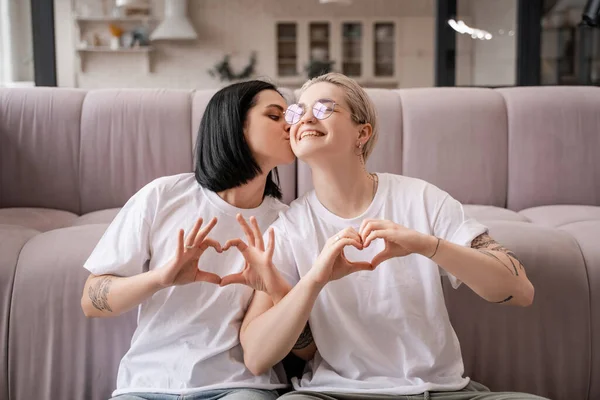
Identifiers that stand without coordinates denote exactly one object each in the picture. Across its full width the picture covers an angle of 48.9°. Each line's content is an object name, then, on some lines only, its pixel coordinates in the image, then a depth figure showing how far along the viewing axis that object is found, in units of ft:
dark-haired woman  4.42
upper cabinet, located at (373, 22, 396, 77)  26.16
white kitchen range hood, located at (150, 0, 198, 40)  25.20
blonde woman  4.25
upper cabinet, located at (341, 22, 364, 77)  26.21
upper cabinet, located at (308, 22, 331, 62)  26.27
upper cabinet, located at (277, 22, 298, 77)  26.20
